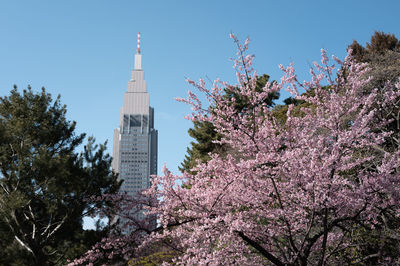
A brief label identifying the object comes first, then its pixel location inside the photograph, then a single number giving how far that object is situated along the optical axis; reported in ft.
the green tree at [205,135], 76.89
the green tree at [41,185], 26.91
